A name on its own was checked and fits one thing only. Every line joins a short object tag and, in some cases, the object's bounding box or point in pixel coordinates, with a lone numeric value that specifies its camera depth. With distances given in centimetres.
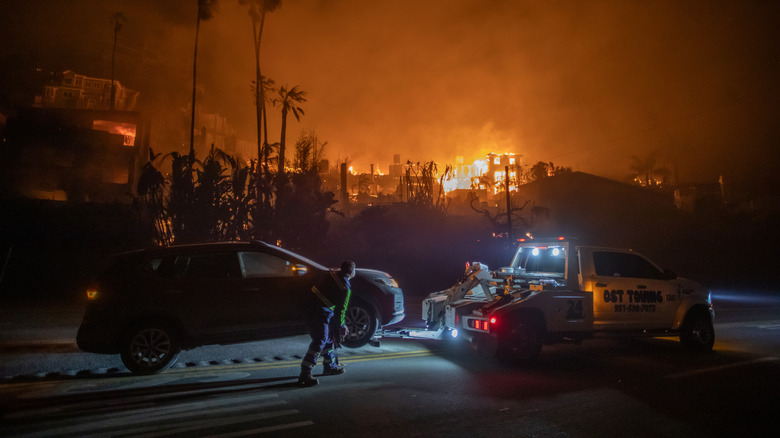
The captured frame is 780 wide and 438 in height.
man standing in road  605
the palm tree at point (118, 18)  5991
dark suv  642
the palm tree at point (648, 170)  6431
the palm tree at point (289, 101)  3360
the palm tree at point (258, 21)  3559
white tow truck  715
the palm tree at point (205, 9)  3462
